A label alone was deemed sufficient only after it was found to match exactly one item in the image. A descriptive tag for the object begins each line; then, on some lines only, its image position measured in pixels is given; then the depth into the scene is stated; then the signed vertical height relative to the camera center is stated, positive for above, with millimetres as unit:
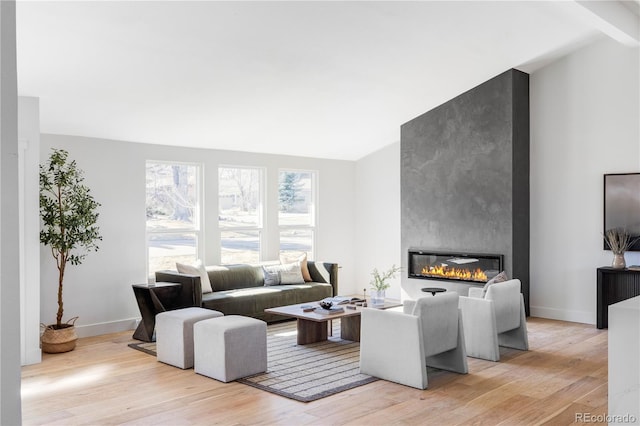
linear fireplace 6914 -702
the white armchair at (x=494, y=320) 4984 -1002
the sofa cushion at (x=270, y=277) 7238 -830
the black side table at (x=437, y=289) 6623 -966
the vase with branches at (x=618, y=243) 6191 -362
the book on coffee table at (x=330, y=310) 5492 -978
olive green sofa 6039 -935
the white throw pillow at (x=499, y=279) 5554 -689
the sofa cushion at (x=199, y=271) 6366 -661
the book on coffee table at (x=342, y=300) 5943 -953
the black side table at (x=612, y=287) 6109 -856
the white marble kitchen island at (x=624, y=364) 2059 -582
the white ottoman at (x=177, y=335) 4812 -1070
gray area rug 4207 -1338
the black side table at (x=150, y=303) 5797 -939
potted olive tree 5402 -50
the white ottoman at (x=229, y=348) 4406 -1094
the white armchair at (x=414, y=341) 4195 -1013
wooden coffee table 5465 -1167
